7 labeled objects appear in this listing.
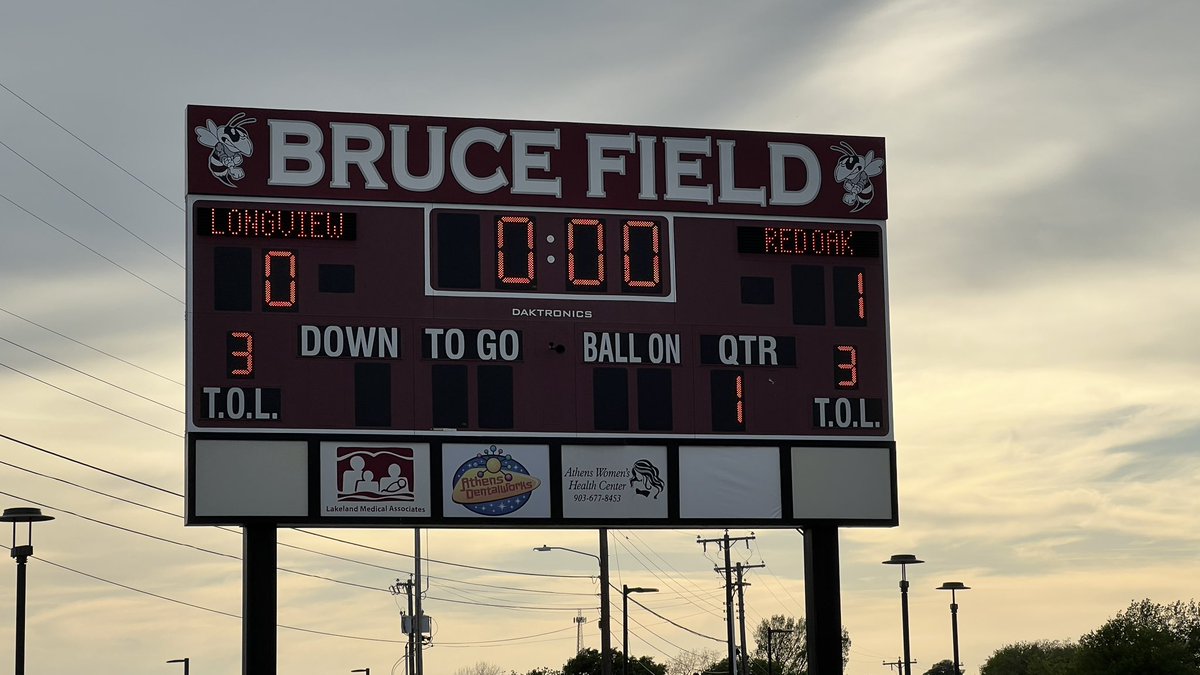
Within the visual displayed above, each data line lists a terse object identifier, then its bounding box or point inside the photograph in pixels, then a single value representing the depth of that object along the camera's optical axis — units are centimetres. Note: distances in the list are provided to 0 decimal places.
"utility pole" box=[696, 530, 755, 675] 7190
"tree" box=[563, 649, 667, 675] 9781
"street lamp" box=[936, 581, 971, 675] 5475
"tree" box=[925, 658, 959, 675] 14375
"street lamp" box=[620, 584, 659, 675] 6328
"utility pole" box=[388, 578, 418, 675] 7527
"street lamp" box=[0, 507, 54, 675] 3312
